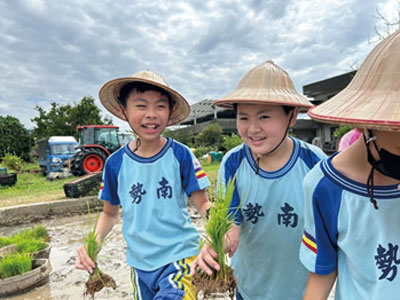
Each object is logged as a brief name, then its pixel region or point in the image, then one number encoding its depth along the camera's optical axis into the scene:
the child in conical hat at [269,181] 1.47
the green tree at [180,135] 27.40
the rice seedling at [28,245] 3.61
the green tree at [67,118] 26.83
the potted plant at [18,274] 3.15
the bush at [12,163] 17.86
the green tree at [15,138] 31.66
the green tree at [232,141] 18.38
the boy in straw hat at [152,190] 1.67
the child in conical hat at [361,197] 0.79
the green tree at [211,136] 25.36
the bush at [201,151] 20.89
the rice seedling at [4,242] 3.78
